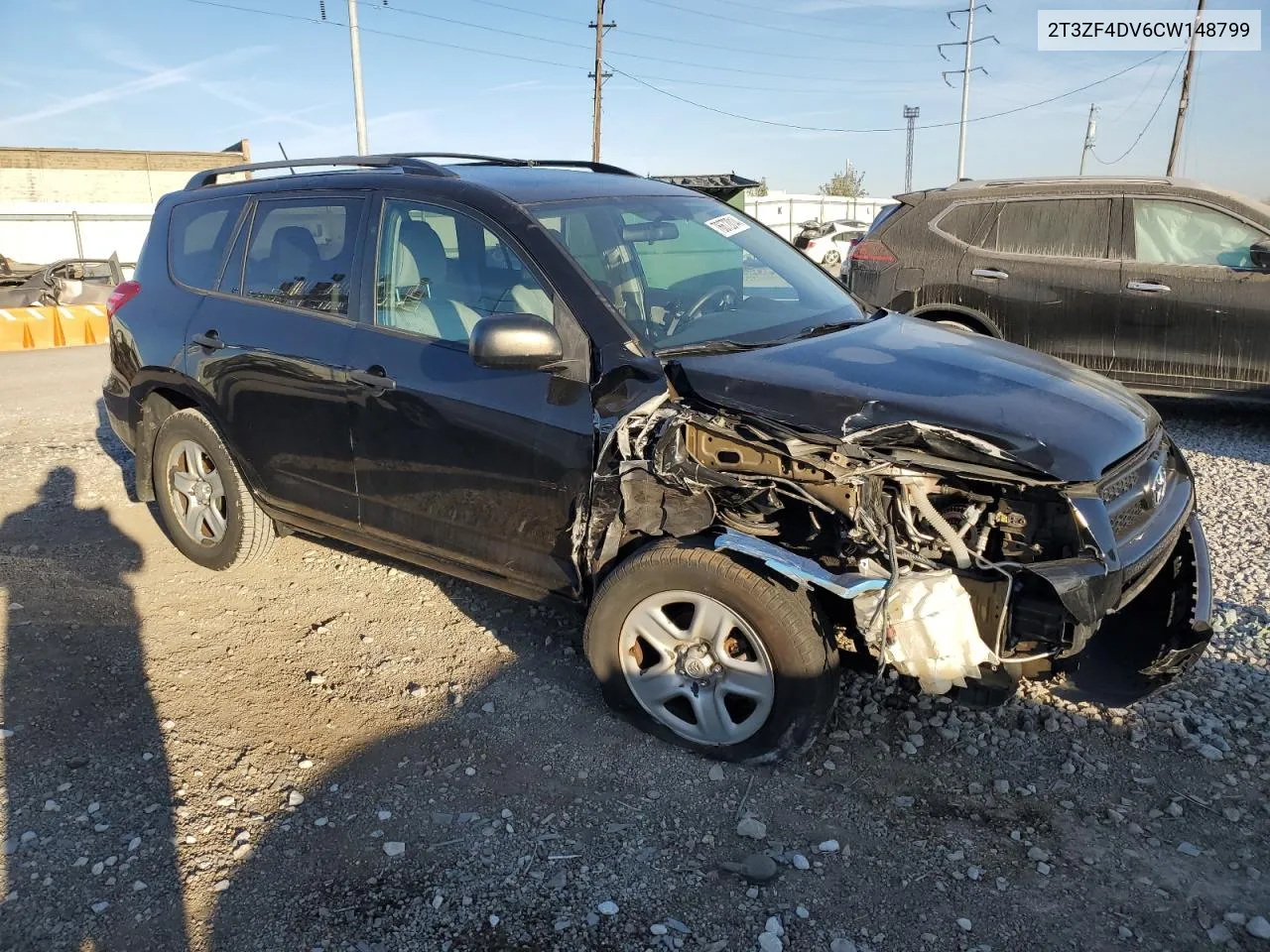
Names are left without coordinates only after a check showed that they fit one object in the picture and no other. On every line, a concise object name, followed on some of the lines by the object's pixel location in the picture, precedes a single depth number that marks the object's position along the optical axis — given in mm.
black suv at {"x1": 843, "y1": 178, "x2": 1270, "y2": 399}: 6586
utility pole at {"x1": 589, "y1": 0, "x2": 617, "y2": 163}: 34250
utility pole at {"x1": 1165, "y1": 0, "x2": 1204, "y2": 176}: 30083
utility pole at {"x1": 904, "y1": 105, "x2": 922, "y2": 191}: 78688
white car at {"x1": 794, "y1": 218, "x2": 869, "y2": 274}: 11028
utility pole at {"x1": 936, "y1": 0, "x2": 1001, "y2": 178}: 43188
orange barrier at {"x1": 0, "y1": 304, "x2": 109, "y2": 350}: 13234
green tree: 66238
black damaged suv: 2762
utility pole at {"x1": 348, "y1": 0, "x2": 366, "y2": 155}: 20609
